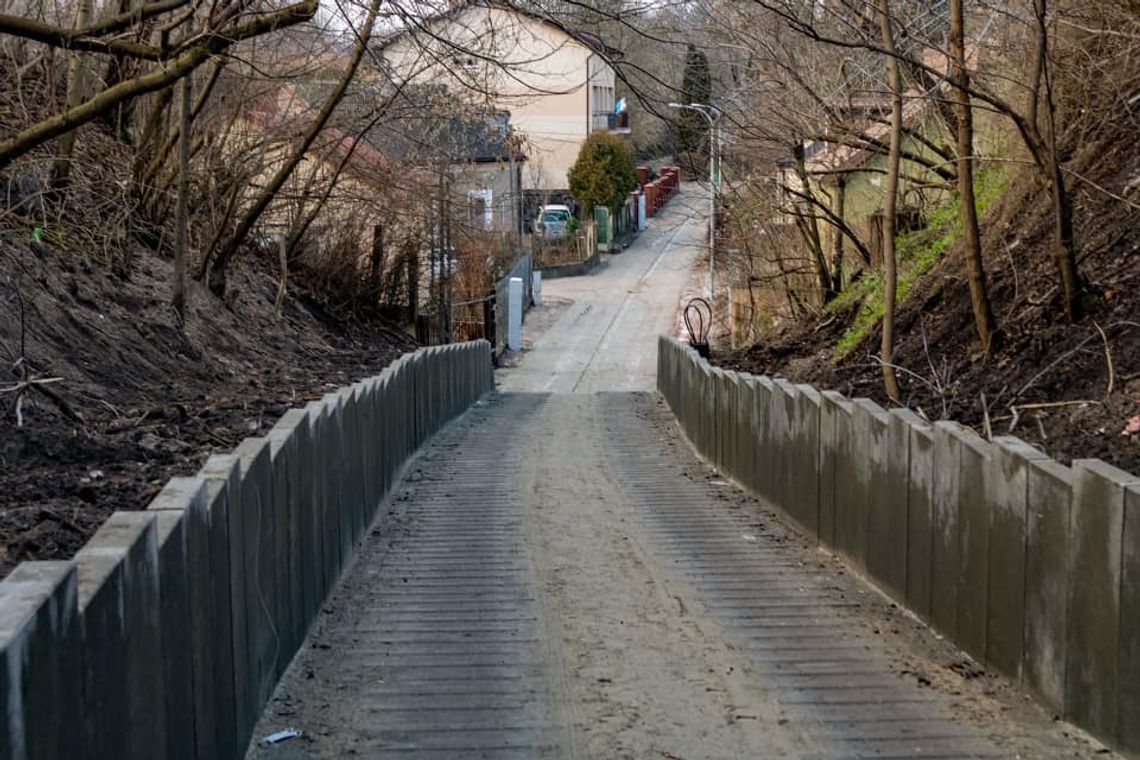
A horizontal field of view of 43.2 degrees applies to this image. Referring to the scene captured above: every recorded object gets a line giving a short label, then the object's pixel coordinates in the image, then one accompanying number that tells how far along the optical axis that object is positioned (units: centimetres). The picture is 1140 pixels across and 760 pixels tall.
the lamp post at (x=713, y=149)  2214
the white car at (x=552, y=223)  6944
